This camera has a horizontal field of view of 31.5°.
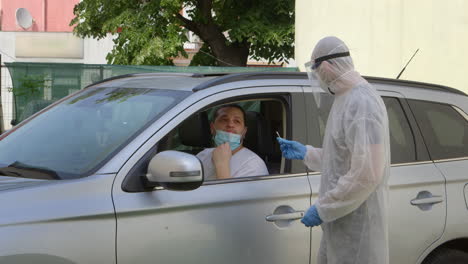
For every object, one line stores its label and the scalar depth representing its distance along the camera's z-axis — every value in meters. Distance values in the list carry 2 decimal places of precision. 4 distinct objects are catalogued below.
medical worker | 3.74
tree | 26.27
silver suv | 3.50
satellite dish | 38.94
